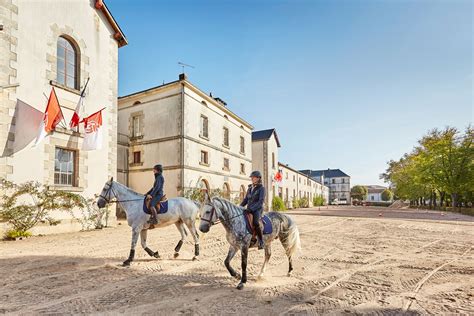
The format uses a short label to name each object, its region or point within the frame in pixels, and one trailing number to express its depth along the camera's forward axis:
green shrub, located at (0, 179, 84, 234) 9.61
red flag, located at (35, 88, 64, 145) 10.39
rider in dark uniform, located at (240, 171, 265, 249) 5.11
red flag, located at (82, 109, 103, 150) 12.12
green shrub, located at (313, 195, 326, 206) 58.66
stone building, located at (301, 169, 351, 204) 92.12
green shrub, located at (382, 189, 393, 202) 86.75
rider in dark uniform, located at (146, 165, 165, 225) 6.57
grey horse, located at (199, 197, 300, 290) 4.91
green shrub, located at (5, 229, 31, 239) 9.58
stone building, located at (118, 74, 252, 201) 18.62
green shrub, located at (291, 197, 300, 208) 43.63
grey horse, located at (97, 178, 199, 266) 6.55
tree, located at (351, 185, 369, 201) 85.12
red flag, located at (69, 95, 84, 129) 12.02
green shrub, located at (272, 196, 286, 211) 29.89
